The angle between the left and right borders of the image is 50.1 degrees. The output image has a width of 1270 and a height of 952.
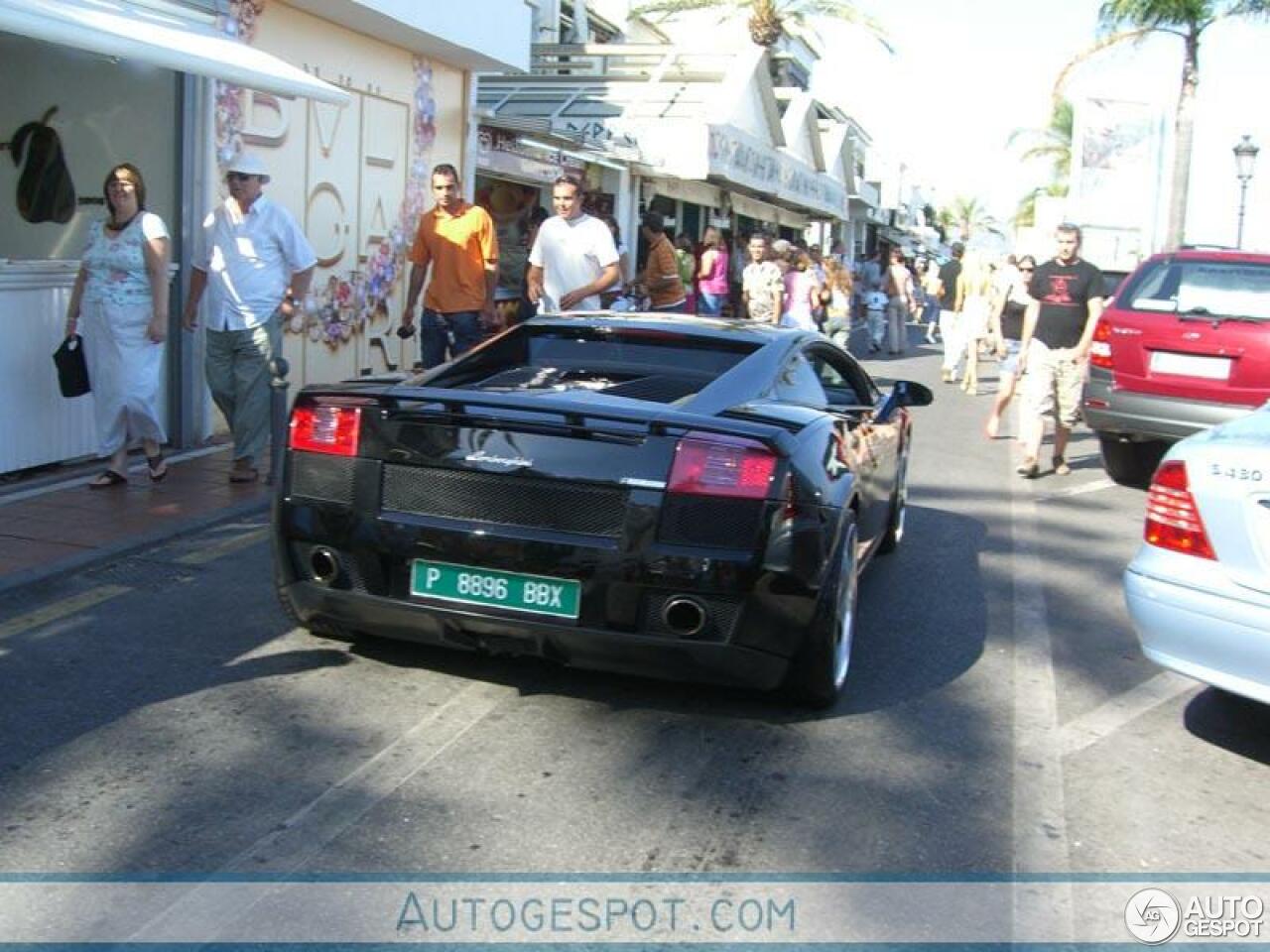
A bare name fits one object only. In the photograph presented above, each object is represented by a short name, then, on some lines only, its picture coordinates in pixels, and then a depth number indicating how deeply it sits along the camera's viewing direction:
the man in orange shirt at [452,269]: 9.31
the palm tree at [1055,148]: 60.19
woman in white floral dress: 7.41
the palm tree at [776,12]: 29.58
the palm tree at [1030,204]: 62.88
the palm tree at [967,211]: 109.44
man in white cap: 7.85
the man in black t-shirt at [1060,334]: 9.87
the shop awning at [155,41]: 6.53
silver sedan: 4.16
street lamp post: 25.80
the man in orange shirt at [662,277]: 12.12
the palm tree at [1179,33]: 28.95
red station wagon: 9.29
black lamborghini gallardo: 4.21
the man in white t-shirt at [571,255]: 9.00
